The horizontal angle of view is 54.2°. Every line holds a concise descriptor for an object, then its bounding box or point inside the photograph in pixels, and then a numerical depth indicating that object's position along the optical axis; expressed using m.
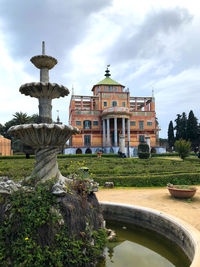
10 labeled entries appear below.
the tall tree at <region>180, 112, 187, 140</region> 48.64
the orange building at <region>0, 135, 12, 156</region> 32.88
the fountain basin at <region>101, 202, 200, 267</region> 4.66
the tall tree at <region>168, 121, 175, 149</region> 56.09
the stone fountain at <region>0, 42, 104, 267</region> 4.14
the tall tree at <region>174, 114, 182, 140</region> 51.86
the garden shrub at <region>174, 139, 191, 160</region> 23.12
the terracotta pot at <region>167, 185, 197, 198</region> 8.88
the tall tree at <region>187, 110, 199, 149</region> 46.88
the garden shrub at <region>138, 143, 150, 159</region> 27.05
